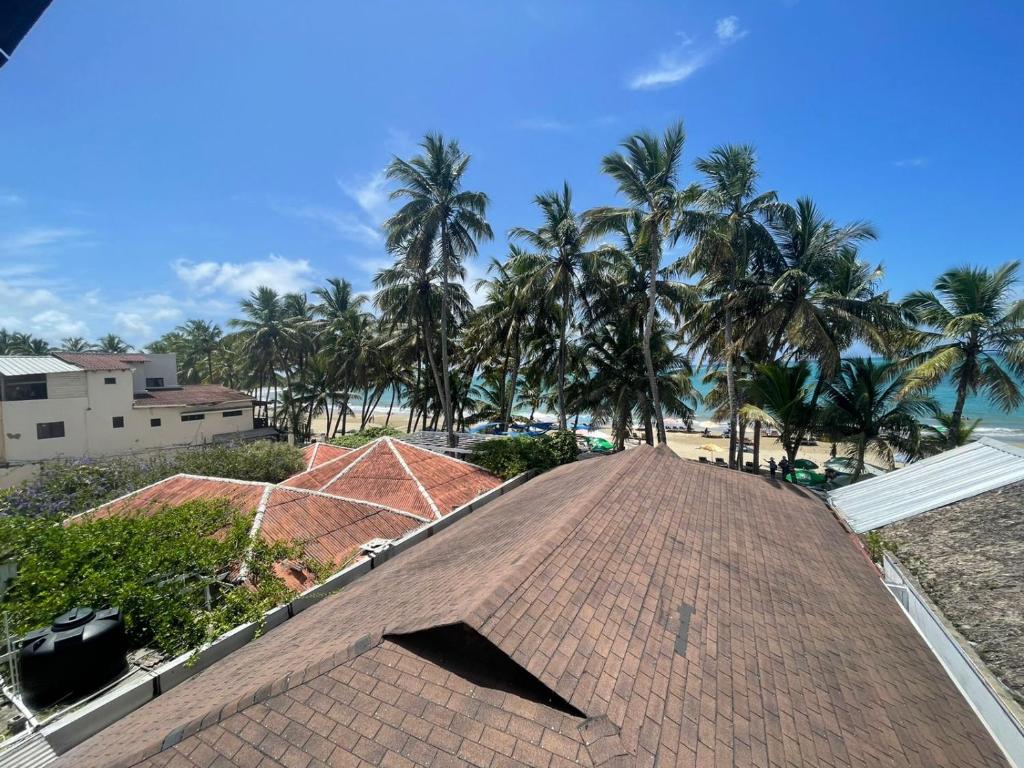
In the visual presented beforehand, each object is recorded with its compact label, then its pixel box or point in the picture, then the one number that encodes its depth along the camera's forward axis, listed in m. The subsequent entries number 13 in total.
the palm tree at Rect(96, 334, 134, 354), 61.88
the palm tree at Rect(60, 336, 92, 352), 67.50
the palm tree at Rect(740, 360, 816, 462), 16.34
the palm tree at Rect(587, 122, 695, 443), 18.20
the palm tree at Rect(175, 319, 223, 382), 55.22
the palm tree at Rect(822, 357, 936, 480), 16.75
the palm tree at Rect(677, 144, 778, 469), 17.20
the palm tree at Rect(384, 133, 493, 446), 21.50
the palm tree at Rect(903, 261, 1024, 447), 14.51
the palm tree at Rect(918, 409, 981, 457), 16.73
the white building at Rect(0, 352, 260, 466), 22.91
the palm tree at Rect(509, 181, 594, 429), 21.28
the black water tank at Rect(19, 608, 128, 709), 5.53
